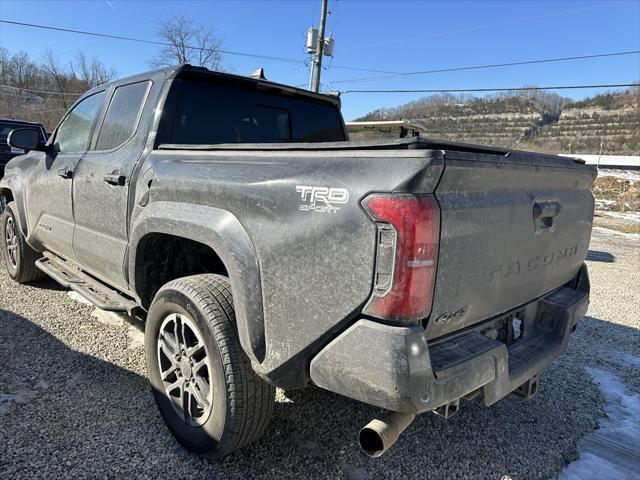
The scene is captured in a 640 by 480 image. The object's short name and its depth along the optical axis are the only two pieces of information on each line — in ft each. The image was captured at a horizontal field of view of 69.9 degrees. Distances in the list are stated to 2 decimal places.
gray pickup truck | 5.34
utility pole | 62.23
